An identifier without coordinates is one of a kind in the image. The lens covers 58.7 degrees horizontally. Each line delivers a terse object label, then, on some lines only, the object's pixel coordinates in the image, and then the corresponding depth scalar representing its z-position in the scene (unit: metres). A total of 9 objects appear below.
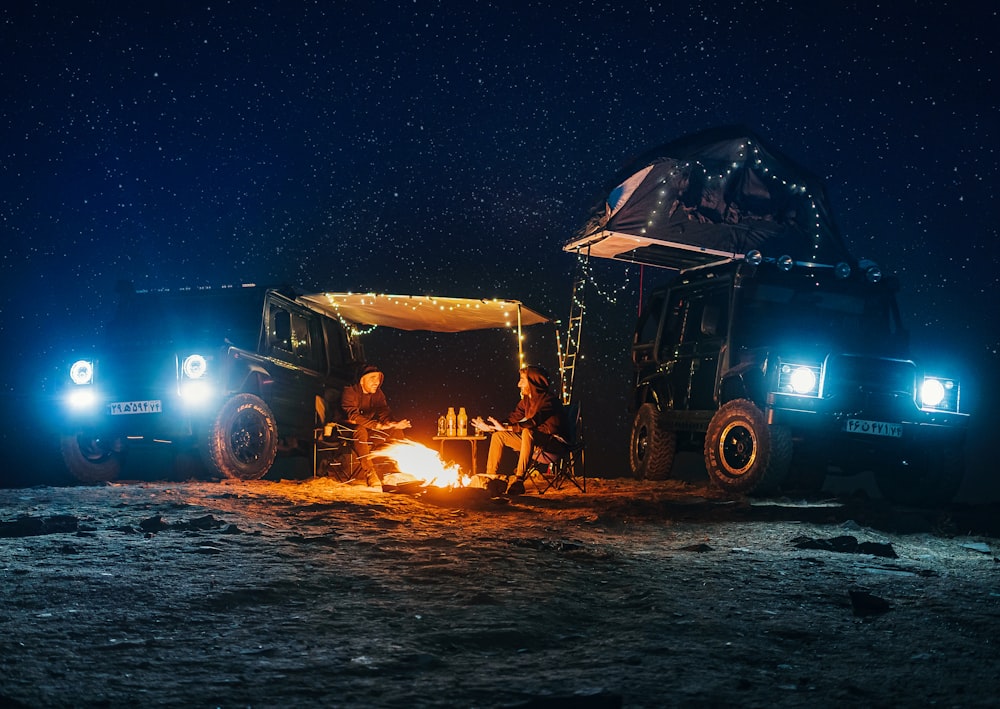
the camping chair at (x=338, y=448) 10.47
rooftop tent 9.45
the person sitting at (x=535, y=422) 8.92
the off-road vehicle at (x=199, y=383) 8.76
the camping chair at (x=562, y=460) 8.97
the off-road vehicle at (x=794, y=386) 7.96
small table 9.90
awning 10.66
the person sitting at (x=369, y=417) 10.29
